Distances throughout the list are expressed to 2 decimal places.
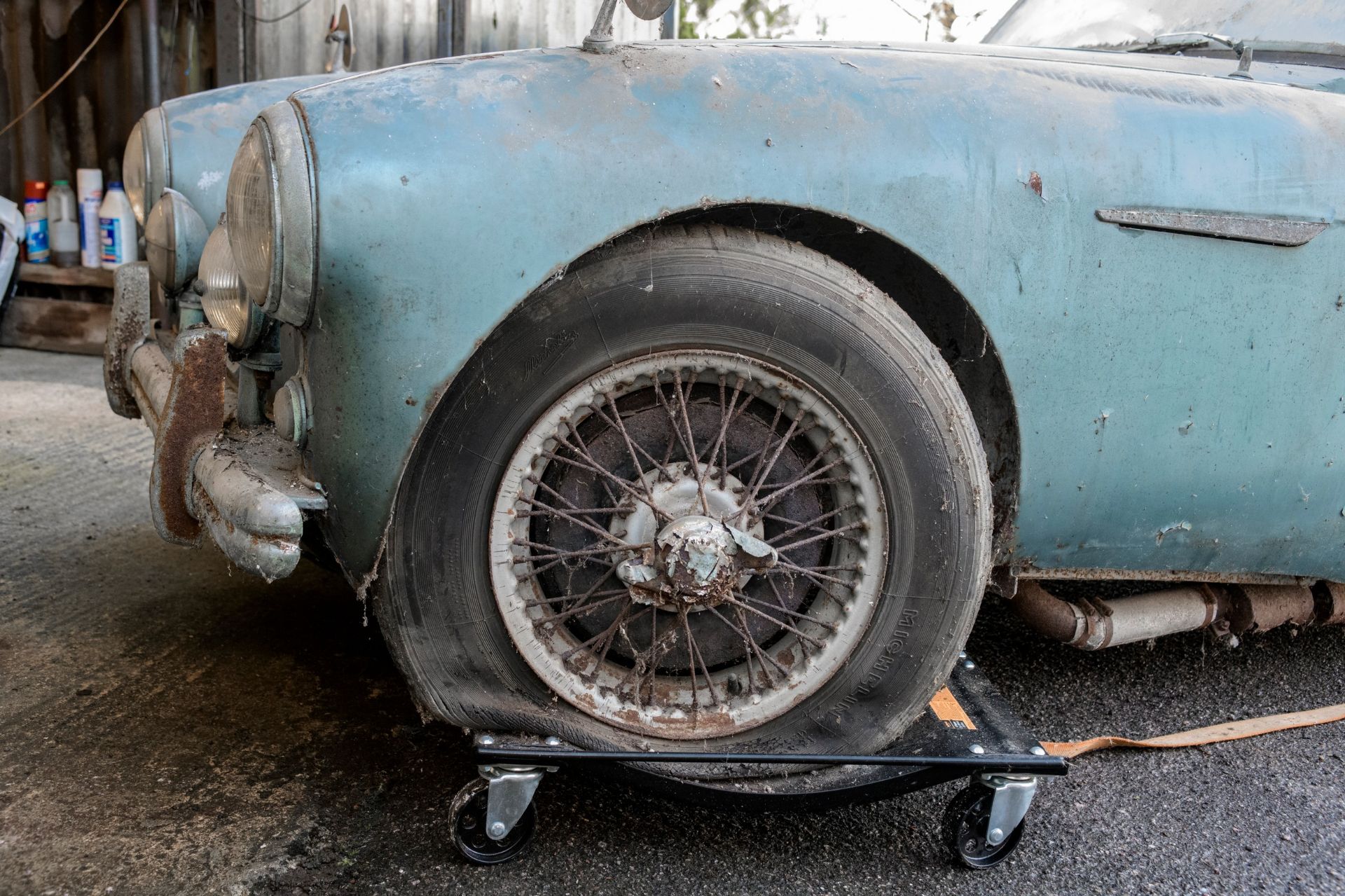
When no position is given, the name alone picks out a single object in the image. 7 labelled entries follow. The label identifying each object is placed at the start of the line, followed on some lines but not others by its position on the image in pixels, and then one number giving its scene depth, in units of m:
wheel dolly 1.62
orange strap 2.14
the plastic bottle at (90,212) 5.52
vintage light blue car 1.52
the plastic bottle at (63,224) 5.59
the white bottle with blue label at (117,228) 5.23
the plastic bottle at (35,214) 5.59
